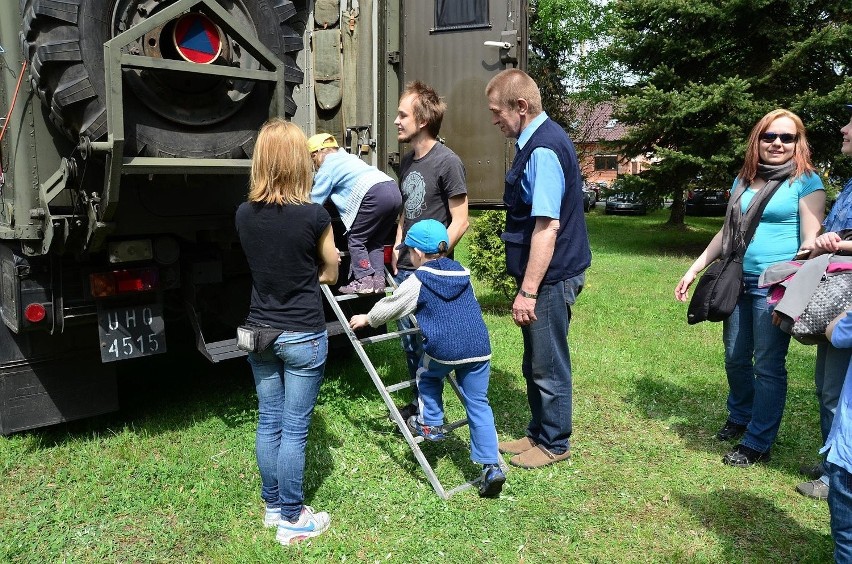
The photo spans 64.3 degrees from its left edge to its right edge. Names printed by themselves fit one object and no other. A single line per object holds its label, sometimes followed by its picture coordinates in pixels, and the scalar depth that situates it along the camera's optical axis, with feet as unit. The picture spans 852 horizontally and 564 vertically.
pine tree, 41.57
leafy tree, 92.07
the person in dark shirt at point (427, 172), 12.98
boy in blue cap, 11.05
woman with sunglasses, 12.26
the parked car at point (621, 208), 93.66
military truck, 9.79
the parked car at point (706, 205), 89.76
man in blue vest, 11.57
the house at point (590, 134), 88.94
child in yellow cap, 12.88
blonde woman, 9.37
